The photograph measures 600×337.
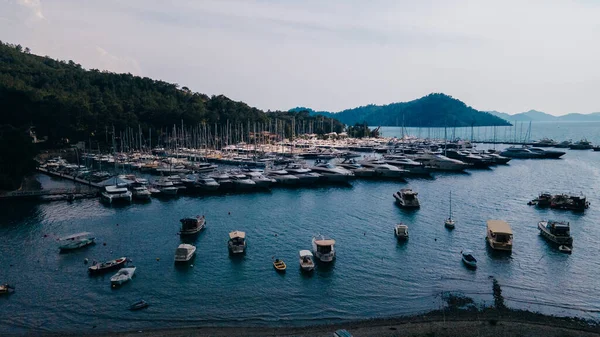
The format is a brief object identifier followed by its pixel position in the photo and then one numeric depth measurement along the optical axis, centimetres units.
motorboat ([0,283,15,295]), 3628
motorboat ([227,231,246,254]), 4569
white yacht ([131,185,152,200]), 7325
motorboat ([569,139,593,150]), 17150
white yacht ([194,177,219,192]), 8138
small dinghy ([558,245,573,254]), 4597
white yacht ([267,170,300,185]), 9000
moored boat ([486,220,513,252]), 4609
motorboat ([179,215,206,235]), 5309
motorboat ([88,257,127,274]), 4053
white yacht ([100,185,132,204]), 7119
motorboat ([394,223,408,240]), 5111
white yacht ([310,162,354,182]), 9381
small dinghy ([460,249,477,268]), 4172
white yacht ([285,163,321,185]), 9099
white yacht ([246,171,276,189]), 8531
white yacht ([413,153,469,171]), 11206
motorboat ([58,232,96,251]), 4703
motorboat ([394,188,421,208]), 6775
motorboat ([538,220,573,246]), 4794
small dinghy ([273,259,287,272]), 4066
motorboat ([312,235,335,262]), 4303
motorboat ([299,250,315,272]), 4065
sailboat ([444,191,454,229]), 5577
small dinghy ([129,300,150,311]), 3369
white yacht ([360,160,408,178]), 9962
